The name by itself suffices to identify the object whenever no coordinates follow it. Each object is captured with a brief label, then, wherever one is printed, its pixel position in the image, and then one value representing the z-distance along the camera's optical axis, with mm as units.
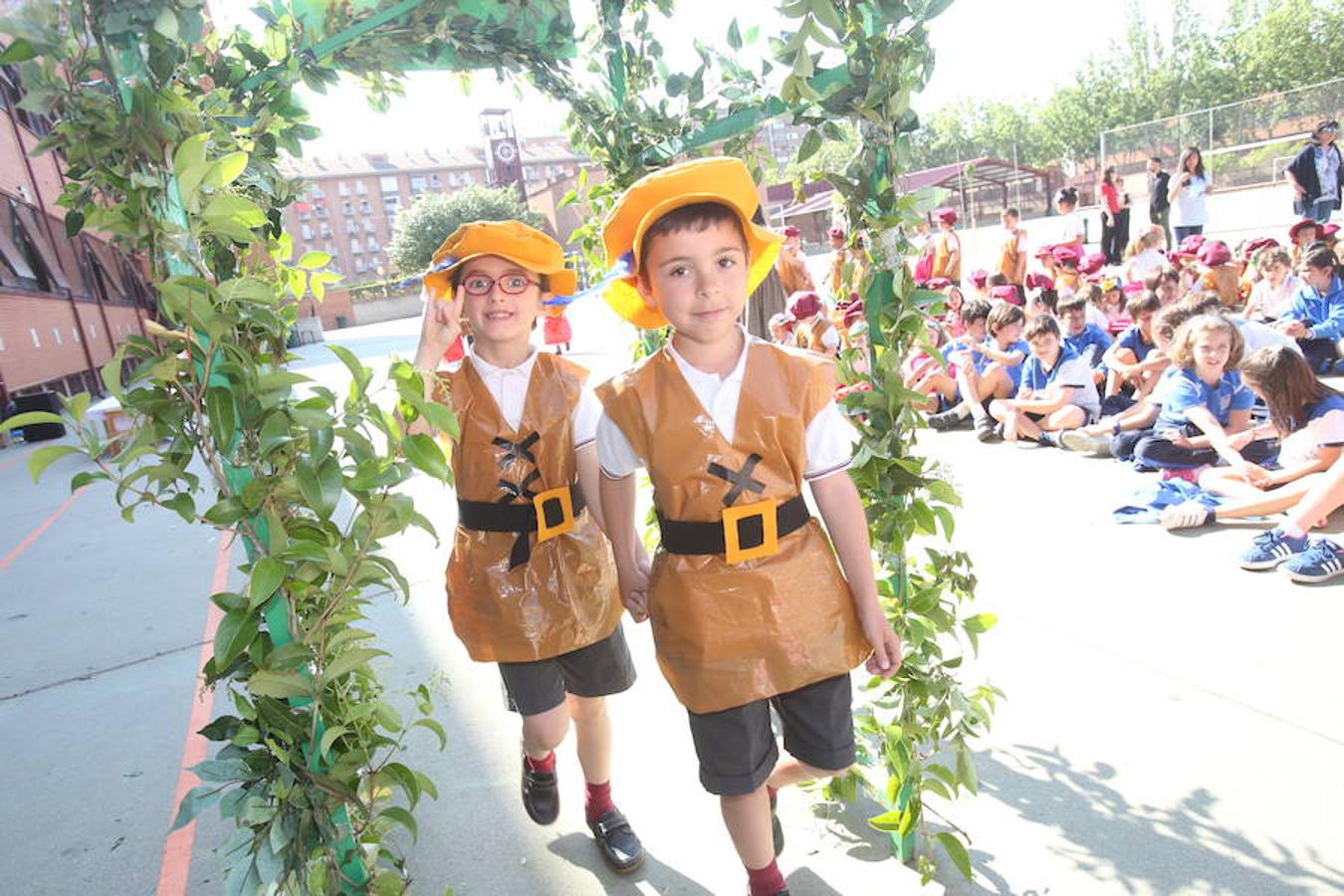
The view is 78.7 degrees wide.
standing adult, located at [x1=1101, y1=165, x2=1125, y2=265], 11773
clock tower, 53094
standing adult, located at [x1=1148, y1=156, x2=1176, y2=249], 12172
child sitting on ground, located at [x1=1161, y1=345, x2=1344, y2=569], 3688
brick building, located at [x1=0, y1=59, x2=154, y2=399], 13227
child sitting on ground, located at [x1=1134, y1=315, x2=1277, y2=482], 4262
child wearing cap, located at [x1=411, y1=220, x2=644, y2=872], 2078
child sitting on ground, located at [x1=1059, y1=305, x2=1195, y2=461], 5066
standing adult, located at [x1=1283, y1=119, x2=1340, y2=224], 9977
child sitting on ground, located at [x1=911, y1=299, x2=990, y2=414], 6797
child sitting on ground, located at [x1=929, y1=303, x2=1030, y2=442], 6352
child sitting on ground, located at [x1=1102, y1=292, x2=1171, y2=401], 5641
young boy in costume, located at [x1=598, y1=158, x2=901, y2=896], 1671
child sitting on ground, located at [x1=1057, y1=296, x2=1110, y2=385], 6188
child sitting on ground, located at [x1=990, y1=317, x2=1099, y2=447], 5711
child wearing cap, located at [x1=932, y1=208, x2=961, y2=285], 8742
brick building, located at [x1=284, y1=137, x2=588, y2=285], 83688
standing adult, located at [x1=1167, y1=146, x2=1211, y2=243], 10594
